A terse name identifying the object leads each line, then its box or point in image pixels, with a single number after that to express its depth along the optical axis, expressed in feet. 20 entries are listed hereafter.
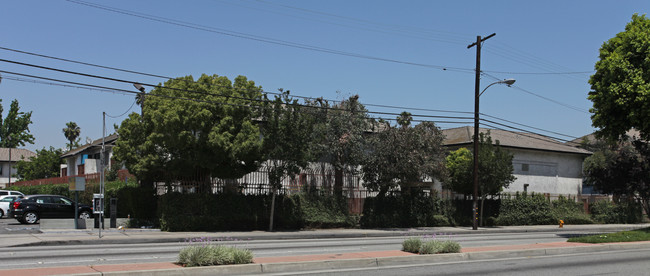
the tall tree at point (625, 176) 122.93
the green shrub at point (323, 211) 91.30
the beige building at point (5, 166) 277.64
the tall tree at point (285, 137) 80.79
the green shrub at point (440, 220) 105.50
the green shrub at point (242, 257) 37.44
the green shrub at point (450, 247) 45.48
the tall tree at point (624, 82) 71.36
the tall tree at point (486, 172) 104.68
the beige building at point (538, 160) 147.23
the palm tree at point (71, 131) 299.99
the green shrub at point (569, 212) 125.18
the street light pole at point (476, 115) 100.78
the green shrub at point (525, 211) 115.55
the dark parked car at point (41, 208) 89.81
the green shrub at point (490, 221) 113.39
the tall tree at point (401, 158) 92.43
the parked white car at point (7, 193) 120.87
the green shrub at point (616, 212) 133.80
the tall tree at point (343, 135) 97.45
